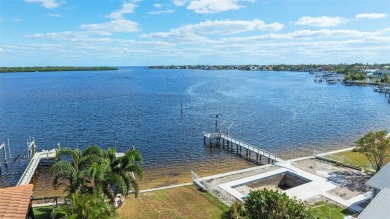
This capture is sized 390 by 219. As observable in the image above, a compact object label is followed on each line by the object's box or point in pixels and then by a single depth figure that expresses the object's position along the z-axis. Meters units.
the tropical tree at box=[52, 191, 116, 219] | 16.38
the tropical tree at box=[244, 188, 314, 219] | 17.11
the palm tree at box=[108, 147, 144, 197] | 23.58
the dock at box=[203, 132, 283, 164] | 41.79
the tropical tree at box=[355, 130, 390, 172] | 30.22
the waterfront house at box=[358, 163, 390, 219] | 16.48
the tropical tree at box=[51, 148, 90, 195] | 21.17
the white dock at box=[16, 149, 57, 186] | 33.75
